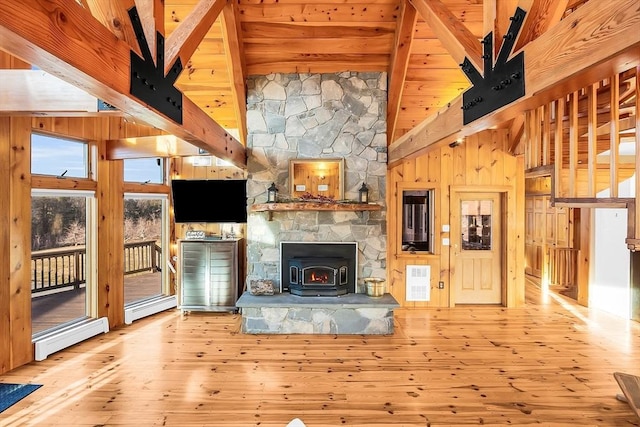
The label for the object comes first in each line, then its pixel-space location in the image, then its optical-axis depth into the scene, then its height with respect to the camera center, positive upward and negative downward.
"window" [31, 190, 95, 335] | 4.24 -0.71
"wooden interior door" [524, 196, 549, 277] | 8.28 -0.61
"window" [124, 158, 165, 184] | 5.45 +0.63
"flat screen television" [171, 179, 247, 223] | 5.75 +0.17
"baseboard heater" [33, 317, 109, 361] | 3.91 -1.52
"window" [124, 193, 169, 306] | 5.70 -0.64
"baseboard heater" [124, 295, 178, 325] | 5.23 -1.54
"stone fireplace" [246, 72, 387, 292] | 5.18 +0.84
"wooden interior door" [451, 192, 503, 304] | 6.19 -0.72
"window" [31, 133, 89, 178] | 4.01 +0.65
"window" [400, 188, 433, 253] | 6.15 -0.17
